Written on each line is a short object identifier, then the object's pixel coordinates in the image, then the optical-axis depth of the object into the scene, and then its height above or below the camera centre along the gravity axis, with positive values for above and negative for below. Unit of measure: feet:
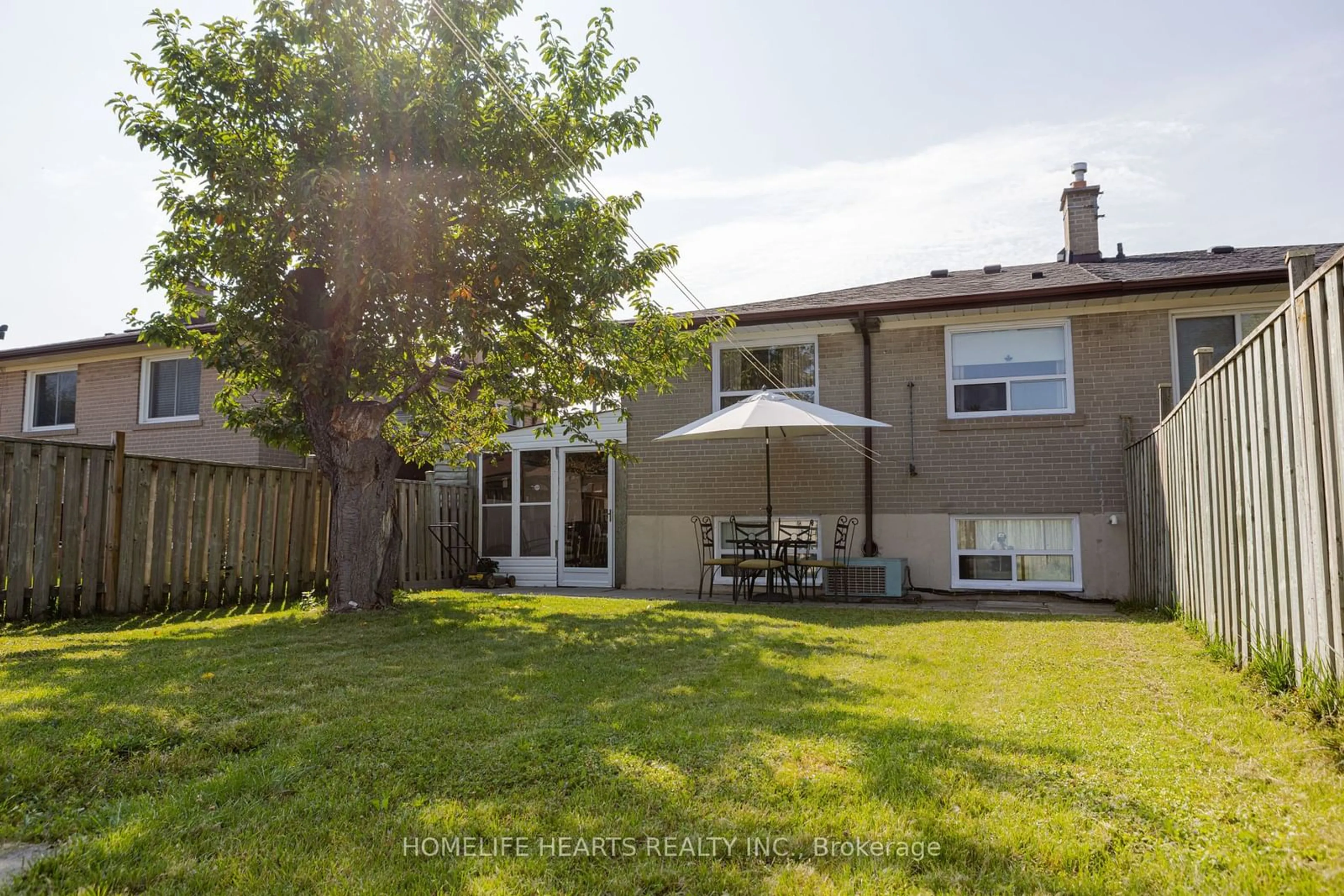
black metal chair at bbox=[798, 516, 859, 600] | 36.91 -1.42
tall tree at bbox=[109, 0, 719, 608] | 26.89 +10.05
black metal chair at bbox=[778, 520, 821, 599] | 36.22 -1.39
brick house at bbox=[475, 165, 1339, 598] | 36.40 +4.95
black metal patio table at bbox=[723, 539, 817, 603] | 35.70 -1.37
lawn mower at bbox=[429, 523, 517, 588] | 44.39 -2.52
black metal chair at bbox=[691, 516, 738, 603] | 39.68 -1.16
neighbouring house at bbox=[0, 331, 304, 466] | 51.62 +7.68
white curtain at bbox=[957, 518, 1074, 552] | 37.24 -0.72
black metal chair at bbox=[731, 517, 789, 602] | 35.53 -1.69
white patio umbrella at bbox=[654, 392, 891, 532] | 33.04 +4.13
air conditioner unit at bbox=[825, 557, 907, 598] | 36.60 -2.62
